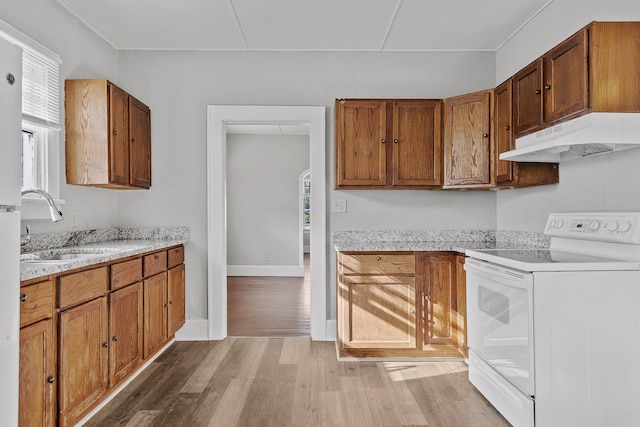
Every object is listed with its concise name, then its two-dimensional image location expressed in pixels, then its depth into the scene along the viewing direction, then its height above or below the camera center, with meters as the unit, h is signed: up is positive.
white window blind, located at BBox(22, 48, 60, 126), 2.41 +0.79
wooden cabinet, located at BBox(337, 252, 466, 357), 2.96 -0.71
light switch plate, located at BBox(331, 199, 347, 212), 3.50 +0.06
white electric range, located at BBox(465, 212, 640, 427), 1.83 -0.60
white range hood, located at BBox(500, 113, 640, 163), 1.90 +0.37
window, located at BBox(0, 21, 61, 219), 2.42 +0.61
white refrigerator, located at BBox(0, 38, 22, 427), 1.26 -0.04
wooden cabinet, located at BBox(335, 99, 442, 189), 3.18 +0.58
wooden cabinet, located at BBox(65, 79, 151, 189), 2.76 +0.57
